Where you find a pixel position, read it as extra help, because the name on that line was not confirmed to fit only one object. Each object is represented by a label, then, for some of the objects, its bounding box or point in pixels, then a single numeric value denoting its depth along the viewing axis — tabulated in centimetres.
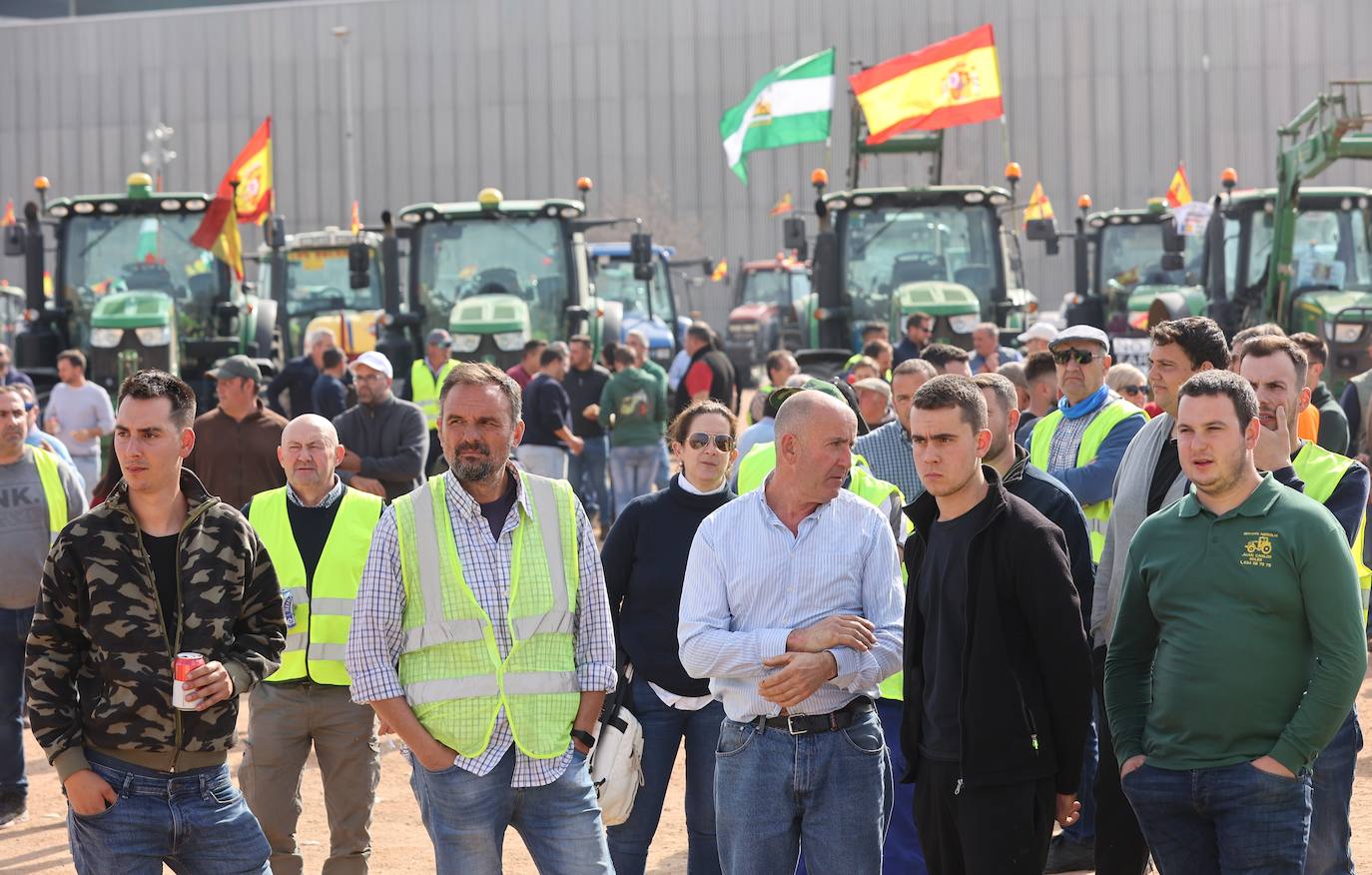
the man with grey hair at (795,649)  867
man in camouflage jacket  853
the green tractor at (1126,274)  4010
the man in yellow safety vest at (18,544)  1488
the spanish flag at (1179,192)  4966
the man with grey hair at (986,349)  2468
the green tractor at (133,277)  3378
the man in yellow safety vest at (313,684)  1143
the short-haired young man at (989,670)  858
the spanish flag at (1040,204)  5694
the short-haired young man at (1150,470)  1045
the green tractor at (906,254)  3360
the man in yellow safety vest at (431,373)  2679
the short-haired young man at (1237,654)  820
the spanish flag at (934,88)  3571
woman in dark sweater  1085
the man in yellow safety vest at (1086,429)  1288
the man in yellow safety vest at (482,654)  849
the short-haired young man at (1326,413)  1641
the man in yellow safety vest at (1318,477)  940
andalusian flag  3908
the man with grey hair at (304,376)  2570
